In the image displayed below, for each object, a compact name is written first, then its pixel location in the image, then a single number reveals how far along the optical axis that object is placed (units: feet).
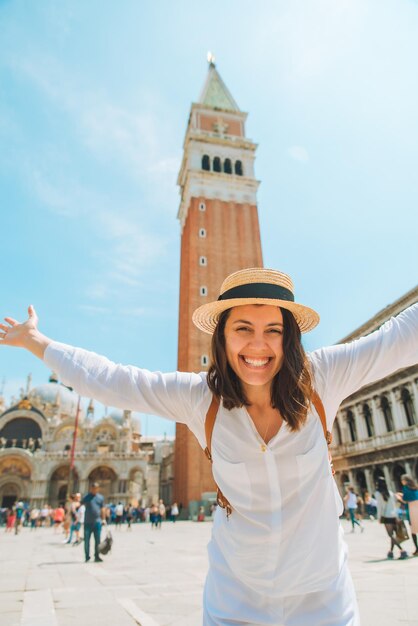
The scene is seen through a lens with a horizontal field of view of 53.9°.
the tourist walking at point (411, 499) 21.90
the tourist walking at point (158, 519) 69.72
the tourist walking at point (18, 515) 66.26
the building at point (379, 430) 69.46
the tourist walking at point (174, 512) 81.71
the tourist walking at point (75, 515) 43.75
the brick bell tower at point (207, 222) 99.40
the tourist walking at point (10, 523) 78.12
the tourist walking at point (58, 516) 68.95
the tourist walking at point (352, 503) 44.01
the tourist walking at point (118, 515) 82.20
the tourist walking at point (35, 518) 87.67
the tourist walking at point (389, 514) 24.17
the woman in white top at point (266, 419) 4.72
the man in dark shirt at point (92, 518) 27.27
